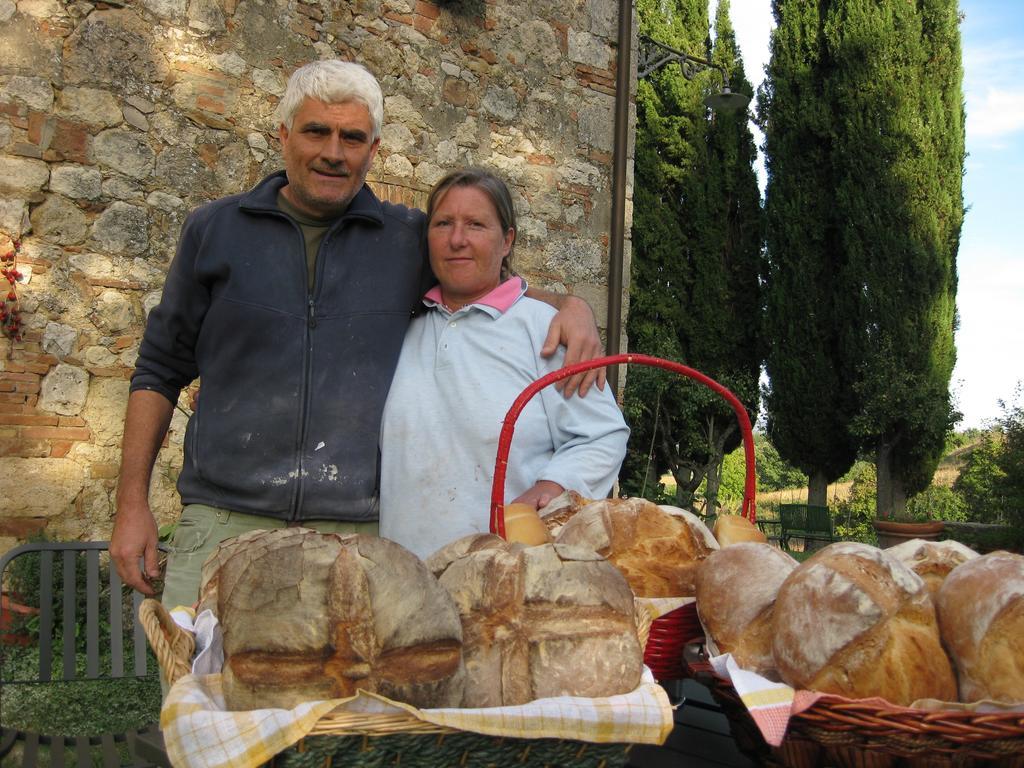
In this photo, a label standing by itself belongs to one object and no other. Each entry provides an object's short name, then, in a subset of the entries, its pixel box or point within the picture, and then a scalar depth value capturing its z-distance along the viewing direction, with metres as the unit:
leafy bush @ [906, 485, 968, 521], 13.59
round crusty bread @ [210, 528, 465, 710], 1.02
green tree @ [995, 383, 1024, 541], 9.99
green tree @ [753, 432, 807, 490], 22.48
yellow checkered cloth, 0.97
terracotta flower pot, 9.66
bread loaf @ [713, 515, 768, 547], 1.64
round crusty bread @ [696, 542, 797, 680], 1.34
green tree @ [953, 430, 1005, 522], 10.95
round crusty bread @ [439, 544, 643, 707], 1.13
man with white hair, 2.12
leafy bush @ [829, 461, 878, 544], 13.74
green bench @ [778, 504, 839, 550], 12.19
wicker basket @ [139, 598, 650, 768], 0.99
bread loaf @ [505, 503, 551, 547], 1.49
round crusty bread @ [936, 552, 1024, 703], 1.18
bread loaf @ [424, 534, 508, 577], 1.27
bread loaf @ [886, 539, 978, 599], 1.45
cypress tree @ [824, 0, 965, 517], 12.87
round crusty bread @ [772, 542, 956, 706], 1.21
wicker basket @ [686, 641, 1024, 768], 1.12
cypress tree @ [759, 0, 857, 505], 13.37
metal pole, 6.21
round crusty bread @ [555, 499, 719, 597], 1.56
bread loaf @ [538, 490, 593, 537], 1.71
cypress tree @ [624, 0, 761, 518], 12.77
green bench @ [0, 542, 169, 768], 2.24
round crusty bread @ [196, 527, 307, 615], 1.13
